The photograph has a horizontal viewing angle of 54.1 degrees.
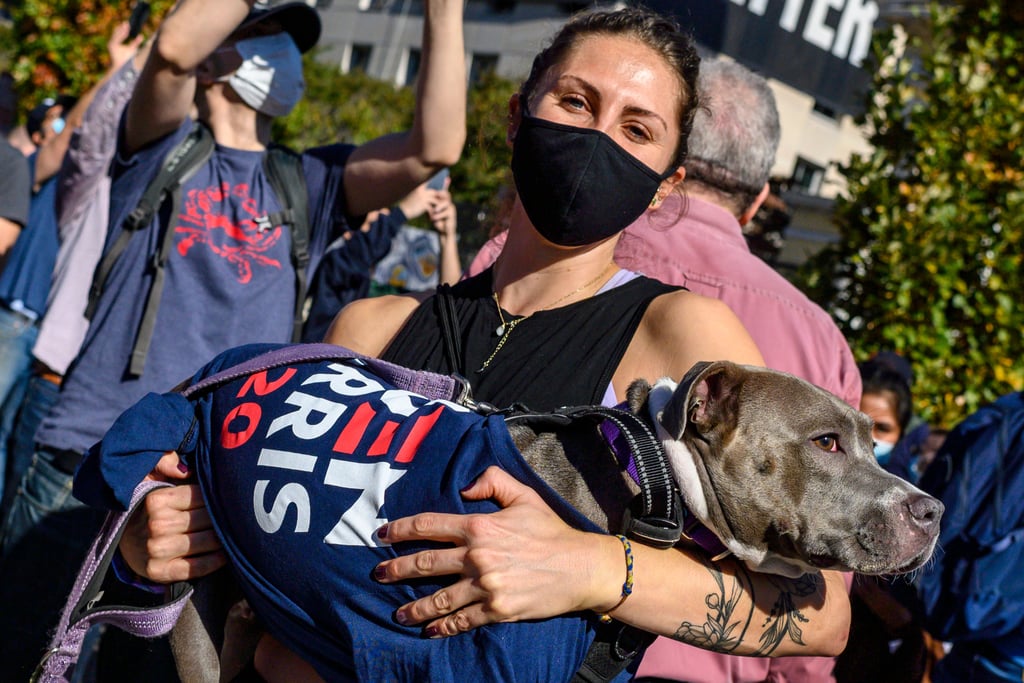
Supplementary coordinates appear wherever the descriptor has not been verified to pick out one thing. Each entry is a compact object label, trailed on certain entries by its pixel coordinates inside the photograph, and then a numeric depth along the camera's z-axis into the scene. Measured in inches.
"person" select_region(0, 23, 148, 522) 161.0
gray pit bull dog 87.4
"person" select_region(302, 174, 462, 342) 191.2
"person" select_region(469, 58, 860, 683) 118.0
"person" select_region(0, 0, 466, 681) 141.7
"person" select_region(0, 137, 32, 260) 192.4
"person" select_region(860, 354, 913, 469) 221.5
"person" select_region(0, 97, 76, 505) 210.2
